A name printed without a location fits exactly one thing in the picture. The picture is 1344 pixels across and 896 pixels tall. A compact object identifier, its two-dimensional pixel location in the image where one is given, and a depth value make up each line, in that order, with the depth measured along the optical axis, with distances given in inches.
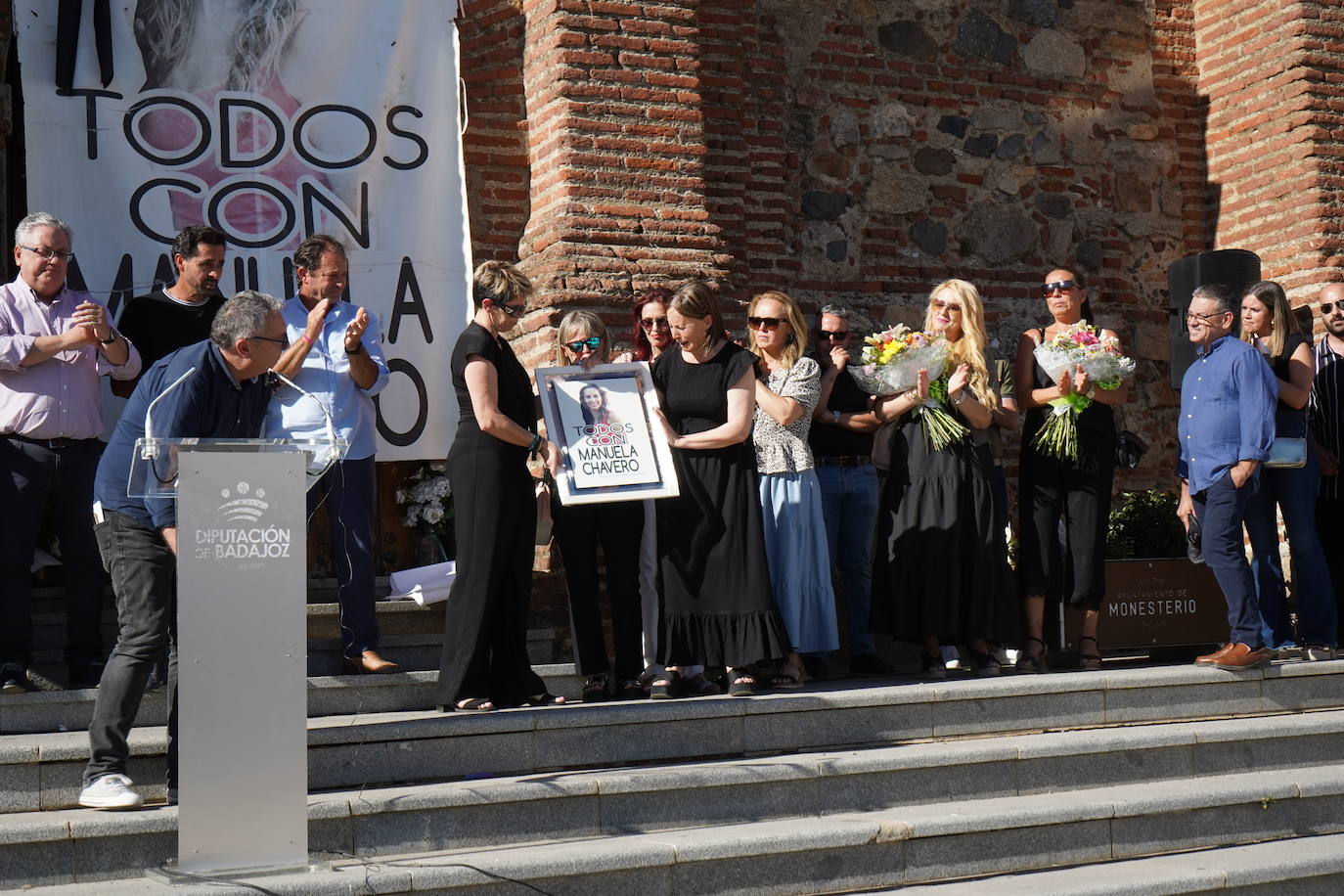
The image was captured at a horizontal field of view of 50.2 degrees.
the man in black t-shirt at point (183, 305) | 238.5
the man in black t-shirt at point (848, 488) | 273.4
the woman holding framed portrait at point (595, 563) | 238.2
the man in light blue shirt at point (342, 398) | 233.6
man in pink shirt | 216.7
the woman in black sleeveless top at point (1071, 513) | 274.7
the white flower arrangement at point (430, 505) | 289.3
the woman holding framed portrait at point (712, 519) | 239.5
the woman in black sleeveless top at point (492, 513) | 221.9
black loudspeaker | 339.0
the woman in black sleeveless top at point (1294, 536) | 275.1
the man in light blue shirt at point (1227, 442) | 257.1
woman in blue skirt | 251.6
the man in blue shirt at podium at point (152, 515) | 178.2
